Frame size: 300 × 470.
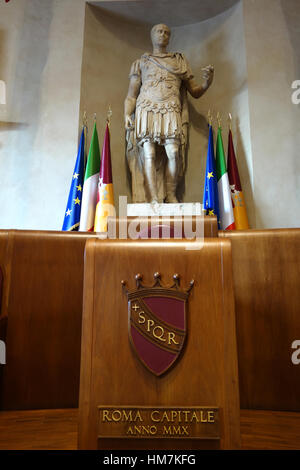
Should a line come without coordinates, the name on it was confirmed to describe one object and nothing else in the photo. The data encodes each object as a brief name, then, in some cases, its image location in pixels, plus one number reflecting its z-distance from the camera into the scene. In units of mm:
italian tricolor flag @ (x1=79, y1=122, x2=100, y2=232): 3416
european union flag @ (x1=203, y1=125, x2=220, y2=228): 3438
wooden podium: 1038
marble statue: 3535
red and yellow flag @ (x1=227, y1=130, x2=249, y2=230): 3500
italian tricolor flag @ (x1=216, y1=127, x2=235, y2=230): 3422
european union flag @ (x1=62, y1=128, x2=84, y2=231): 3453
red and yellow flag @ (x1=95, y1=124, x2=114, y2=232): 3354
